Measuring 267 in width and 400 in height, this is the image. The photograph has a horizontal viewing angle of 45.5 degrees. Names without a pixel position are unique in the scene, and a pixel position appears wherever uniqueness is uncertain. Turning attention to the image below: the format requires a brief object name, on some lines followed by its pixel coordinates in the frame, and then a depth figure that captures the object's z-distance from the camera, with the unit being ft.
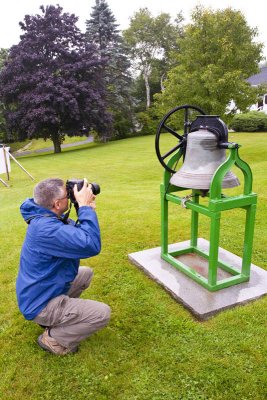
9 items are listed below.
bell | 10.58
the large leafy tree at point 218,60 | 37.27
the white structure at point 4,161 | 35.22
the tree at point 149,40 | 114.52
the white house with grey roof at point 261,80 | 112.98
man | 7.87
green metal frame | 10.05
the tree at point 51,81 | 67.41
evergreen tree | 90.58
